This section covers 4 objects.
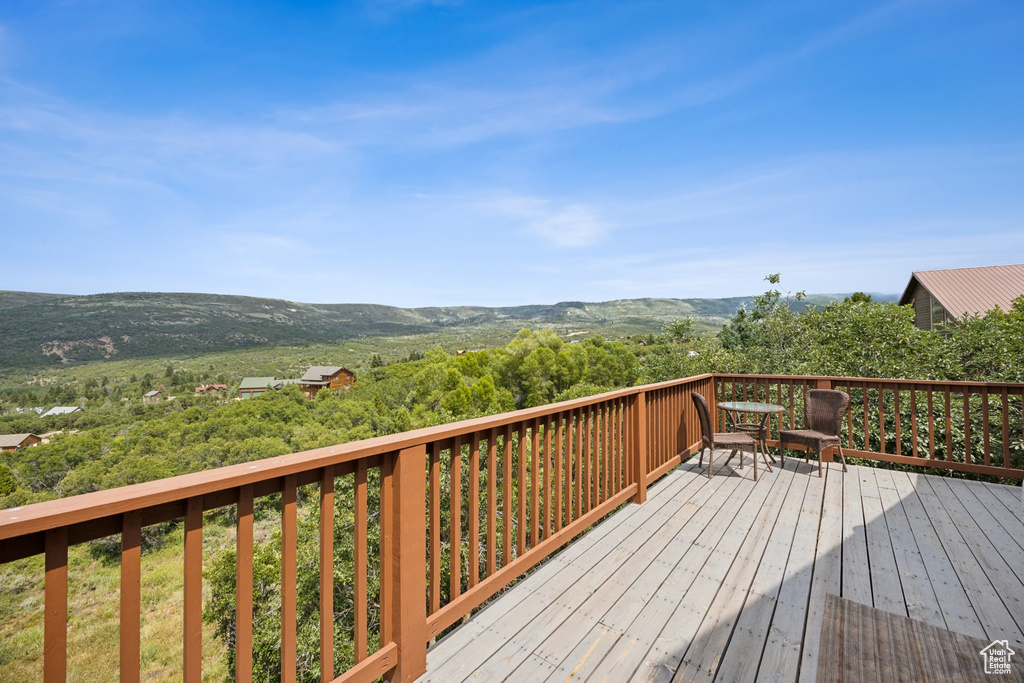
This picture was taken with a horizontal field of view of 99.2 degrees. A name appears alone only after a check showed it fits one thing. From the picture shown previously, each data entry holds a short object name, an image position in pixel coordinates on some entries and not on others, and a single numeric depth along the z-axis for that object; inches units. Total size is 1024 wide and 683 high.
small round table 186.1
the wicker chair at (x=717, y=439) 176.1
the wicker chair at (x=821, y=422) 178.9
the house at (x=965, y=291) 585.6
